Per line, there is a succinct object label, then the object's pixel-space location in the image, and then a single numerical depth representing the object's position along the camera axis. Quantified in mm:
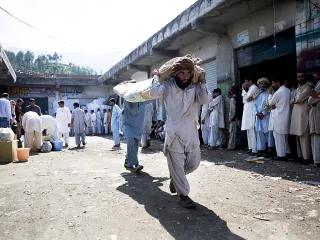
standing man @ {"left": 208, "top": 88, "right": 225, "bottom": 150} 7143
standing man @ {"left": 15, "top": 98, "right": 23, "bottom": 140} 8662
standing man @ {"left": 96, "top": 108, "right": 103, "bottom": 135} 15856
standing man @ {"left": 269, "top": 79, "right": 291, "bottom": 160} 5116
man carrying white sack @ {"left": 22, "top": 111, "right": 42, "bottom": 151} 7427
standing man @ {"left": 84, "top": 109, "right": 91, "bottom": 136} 15782
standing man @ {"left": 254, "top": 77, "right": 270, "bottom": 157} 5668
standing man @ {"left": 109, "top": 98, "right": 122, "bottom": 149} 8082
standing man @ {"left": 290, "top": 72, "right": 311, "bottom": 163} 4747
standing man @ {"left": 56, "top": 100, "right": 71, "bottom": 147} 9394
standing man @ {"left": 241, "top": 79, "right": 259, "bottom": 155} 5947
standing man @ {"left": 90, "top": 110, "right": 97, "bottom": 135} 15799
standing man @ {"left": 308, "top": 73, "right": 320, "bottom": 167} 4479
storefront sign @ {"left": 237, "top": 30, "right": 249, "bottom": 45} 6676
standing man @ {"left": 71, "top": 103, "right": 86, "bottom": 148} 8918
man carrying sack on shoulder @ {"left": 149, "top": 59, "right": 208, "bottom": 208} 2846
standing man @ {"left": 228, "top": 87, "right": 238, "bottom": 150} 6630
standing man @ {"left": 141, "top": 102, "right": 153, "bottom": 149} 7512
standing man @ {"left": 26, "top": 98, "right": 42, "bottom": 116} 8315
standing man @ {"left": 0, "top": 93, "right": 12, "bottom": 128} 7148
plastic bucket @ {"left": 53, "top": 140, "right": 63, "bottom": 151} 8013
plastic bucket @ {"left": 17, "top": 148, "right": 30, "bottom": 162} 6095
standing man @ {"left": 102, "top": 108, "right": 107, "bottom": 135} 15879
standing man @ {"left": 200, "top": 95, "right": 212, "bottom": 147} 7495
